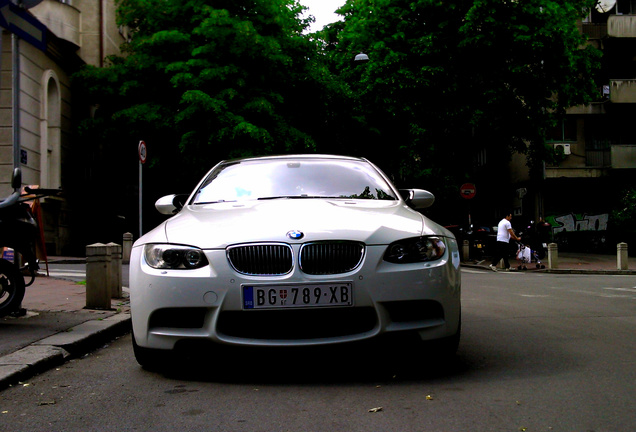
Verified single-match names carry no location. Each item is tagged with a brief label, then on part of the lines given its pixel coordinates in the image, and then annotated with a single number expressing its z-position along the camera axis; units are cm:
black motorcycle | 673
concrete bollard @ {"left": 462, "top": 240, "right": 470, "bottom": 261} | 2643
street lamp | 2641
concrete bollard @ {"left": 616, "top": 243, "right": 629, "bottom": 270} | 2059
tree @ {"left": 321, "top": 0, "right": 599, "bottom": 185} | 2528
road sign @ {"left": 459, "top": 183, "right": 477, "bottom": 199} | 2461
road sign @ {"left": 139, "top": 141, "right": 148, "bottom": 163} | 1379
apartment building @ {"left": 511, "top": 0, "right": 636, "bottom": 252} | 3253
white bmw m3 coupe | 438
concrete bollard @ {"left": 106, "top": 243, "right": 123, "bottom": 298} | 917
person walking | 2056
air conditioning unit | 3272
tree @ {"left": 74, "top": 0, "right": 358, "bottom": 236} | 2433
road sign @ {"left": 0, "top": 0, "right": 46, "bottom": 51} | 698
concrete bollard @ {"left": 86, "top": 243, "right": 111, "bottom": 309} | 794
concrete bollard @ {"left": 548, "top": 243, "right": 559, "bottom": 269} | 2144
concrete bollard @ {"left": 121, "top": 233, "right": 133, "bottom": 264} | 2081
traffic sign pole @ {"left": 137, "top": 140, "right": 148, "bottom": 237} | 1379
